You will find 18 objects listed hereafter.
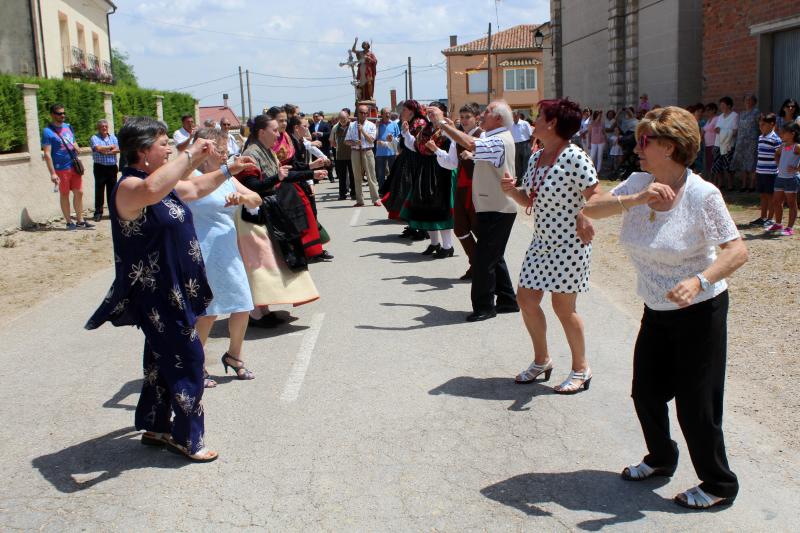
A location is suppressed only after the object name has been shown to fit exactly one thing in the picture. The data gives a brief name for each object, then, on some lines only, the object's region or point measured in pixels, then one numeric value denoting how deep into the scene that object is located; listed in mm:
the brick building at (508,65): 74188
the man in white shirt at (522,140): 13818
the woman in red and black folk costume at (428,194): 11039
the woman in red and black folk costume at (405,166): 11312
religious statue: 26094
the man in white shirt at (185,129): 15961
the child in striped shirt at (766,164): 11789
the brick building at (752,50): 16766
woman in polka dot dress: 5309
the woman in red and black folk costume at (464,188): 9070
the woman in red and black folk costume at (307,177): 7750
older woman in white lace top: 3635
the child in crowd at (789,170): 10891
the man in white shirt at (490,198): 7137
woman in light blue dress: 5816
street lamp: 33391
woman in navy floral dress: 4371
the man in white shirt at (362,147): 17516
